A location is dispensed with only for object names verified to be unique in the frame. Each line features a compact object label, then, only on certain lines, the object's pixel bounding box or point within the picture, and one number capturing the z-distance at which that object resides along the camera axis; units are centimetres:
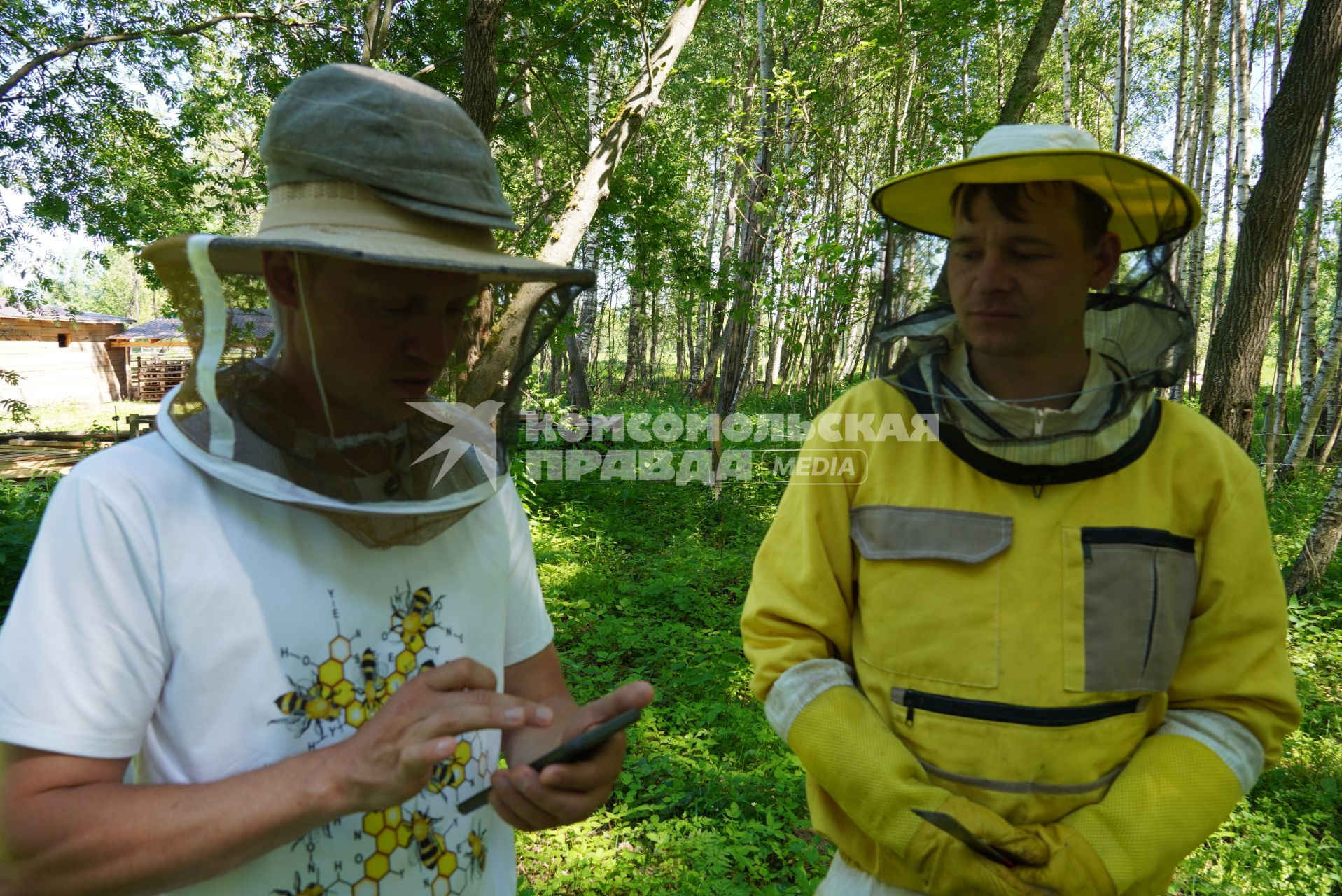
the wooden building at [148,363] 2569
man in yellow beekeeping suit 139
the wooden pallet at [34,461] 1006
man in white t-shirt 85
